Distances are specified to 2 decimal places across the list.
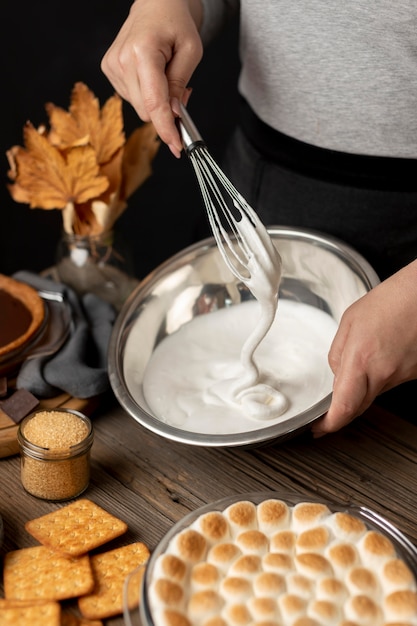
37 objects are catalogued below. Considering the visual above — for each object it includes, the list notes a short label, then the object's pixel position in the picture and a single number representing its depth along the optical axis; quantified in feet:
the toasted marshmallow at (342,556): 2.62
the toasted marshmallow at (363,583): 2.53
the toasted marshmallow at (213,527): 2.73
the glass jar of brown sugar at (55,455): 3.23
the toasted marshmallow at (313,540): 2.69
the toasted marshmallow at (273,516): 2.77
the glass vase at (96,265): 4.61
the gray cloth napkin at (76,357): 3.81
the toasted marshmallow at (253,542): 2.70
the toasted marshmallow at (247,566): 2.61
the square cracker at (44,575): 2.80
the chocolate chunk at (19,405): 3.67
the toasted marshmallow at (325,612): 2.44
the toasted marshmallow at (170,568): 2.54
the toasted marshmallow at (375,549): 2.62
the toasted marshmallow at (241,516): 2.77
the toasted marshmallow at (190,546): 2.64
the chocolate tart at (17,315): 3.93
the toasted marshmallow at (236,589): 2.52
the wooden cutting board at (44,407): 3.54
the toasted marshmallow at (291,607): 2.45
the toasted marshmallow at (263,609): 2.45
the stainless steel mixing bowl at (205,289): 3.73
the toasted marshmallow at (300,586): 2.53
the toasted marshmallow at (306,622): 2.41
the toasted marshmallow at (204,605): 2.46
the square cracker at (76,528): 2.99
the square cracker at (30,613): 2.65
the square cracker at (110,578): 2.76
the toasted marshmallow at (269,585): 2.53
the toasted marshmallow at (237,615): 2.43
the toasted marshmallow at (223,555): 2.65
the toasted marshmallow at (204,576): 2.56
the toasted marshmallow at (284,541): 2.70
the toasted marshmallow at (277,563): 2.62
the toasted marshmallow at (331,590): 2.51
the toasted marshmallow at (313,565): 2.60
